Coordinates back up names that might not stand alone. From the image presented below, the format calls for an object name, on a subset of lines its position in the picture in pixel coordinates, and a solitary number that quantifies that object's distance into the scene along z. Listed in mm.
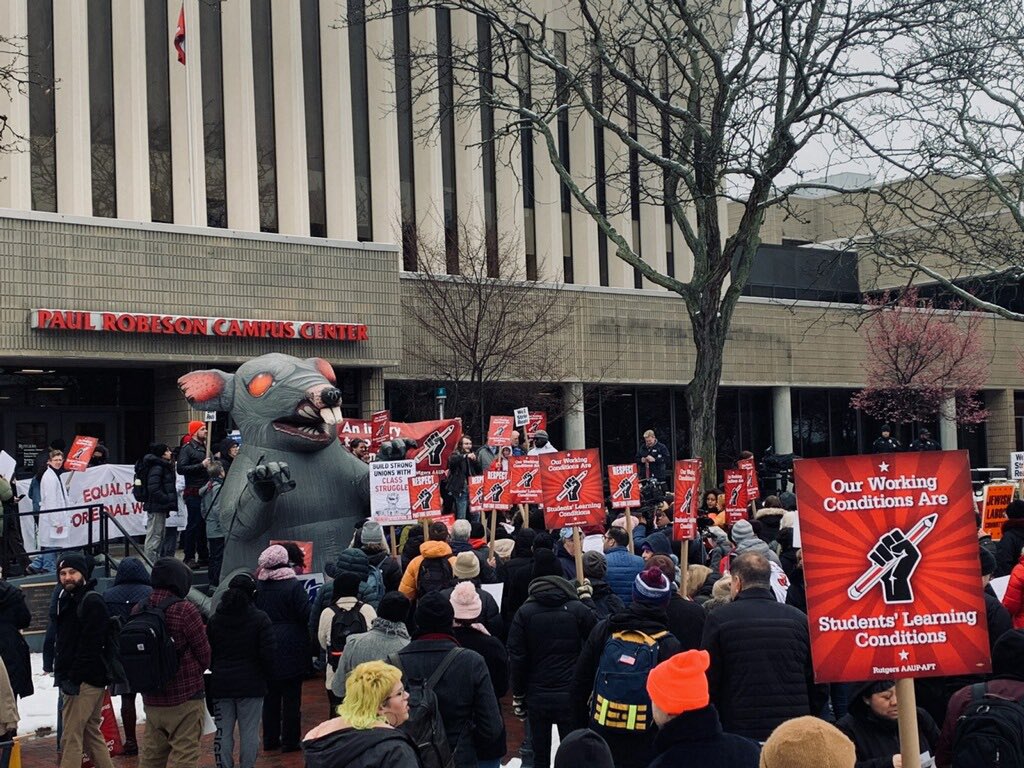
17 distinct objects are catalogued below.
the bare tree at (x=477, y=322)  29516
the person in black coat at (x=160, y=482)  18062
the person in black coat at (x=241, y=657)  9508
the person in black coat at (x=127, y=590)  10477
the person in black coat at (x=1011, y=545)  11625
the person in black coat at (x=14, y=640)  10156
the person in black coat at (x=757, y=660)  7211
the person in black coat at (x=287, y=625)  10797
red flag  26688
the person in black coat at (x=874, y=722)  5871
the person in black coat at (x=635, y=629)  7137
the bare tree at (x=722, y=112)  19641
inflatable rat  14992
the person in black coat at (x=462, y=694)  7570
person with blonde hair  5691
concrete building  25078
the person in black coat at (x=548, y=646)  8812
